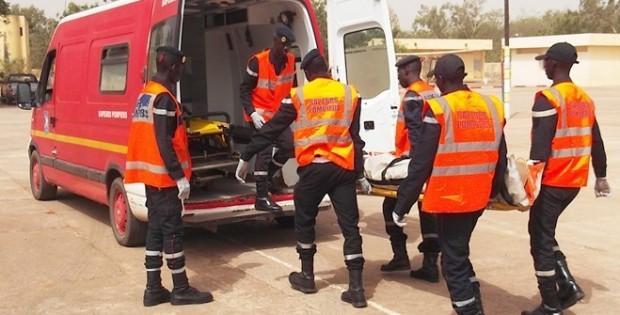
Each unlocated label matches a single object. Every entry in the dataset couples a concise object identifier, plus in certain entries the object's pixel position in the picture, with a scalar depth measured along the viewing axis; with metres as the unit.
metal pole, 19.71
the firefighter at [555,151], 4.89
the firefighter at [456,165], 4.41
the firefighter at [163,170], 5.46
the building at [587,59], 57.03
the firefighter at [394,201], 5.77
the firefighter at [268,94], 7.16
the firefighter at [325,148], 5.45
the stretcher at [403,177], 4.78
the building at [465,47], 63.52
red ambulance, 7.12
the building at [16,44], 58.20
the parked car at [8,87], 37.89
